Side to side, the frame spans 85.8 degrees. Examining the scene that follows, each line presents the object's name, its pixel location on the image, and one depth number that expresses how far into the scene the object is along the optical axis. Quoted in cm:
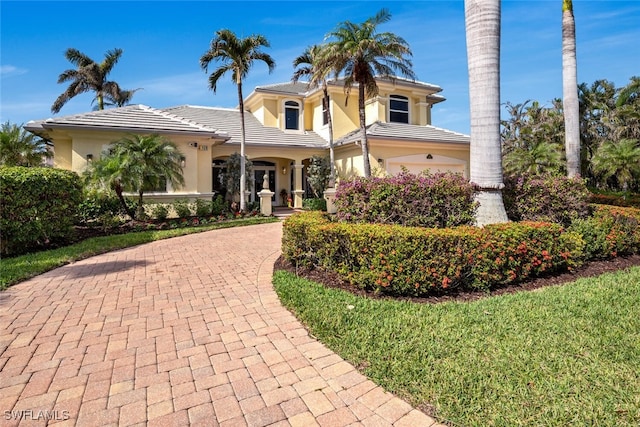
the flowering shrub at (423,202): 689
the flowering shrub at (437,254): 530
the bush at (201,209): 1573
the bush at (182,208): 1538
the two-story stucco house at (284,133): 1503
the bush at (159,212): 1475
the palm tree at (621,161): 1775
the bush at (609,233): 719
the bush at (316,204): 1956
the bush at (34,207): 857
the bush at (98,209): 1358
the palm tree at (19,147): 1504
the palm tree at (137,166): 1212
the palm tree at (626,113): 2702
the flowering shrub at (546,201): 778
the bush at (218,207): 1628
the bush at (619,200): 1585
